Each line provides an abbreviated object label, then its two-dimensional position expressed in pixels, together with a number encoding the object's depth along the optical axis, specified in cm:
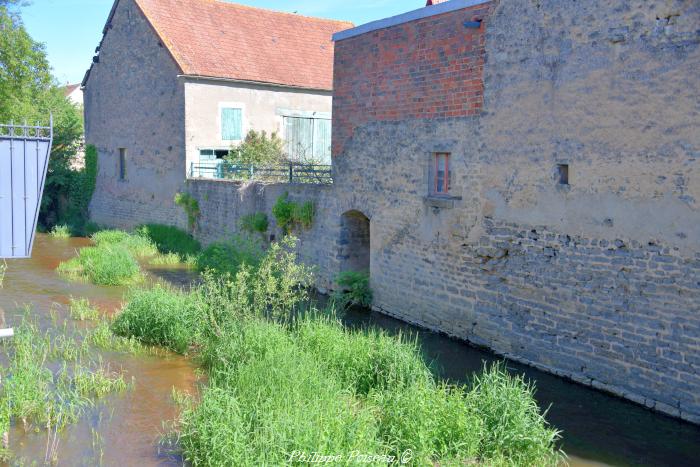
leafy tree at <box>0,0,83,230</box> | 1961
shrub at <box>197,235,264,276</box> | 1338
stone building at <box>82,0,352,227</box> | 1942
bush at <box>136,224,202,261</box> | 1848
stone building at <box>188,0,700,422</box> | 777
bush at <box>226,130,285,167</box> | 1956
